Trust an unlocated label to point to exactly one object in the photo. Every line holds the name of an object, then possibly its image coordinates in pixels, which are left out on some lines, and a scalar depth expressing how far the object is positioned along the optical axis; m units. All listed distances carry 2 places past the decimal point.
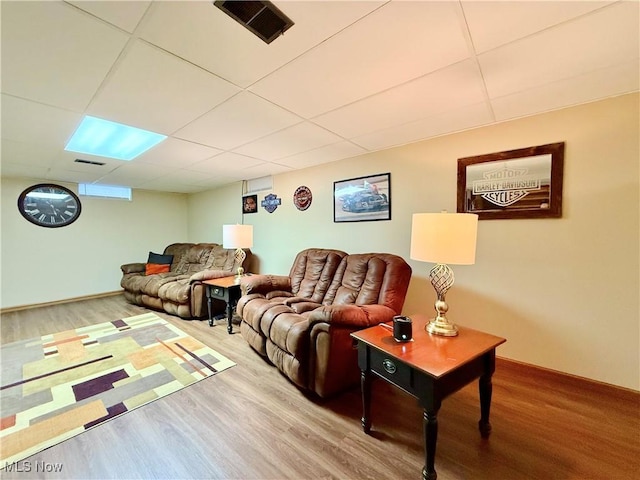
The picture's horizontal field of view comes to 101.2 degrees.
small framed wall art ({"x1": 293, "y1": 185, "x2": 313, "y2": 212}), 3.84
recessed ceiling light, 2.47
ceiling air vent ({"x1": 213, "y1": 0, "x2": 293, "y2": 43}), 1.09
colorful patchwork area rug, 1.74
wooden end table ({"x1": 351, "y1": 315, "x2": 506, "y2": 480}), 1.29
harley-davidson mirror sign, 2.09
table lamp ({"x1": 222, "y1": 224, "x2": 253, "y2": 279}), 3.76
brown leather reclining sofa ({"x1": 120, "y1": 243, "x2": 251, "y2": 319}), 3.81
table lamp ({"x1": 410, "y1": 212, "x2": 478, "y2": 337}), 1.56
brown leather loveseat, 1.92
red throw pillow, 5.00
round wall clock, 4.48
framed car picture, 3.04
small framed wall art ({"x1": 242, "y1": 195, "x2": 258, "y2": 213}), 4.68
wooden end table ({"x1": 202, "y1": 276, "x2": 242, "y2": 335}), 3.35
